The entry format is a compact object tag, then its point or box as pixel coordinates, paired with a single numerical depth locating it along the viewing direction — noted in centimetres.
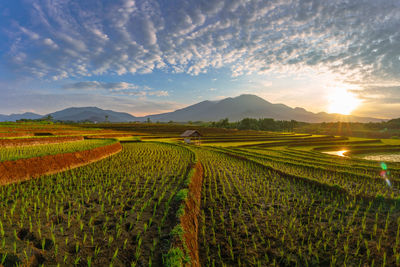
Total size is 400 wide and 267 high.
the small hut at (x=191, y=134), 3225
